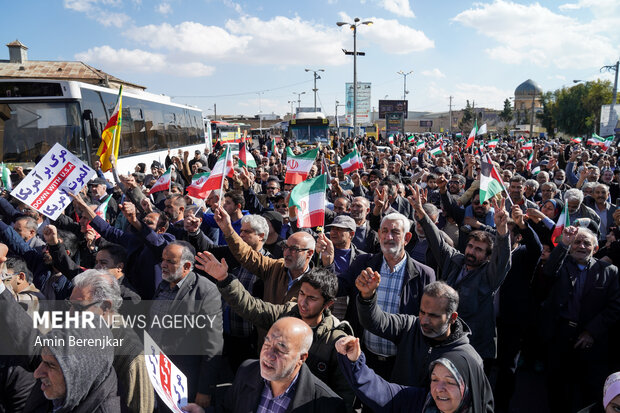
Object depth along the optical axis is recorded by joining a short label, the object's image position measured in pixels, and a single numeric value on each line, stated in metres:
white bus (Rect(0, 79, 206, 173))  9.80
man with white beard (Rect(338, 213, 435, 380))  3.54
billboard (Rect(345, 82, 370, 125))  34.41
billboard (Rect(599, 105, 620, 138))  29.72
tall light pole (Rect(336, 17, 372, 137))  24.70
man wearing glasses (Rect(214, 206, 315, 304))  3.71
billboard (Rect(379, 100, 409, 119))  50.91
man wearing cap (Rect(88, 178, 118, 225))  7.19
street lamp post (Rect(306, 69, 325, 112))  46.72
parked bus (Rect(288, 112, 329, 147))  26.53
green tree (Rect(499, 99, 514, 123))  81.81
